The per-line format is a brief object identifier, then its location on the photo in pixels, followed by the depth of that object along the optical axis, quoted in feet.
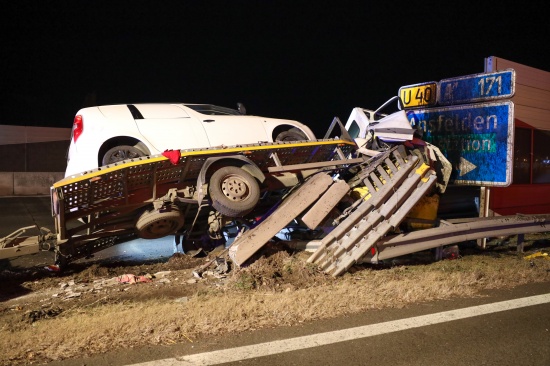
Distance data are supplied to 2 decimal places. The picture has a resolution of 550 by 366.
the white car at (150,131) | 19.62
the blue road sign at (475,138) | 25.49
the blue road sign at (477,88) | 25.11
